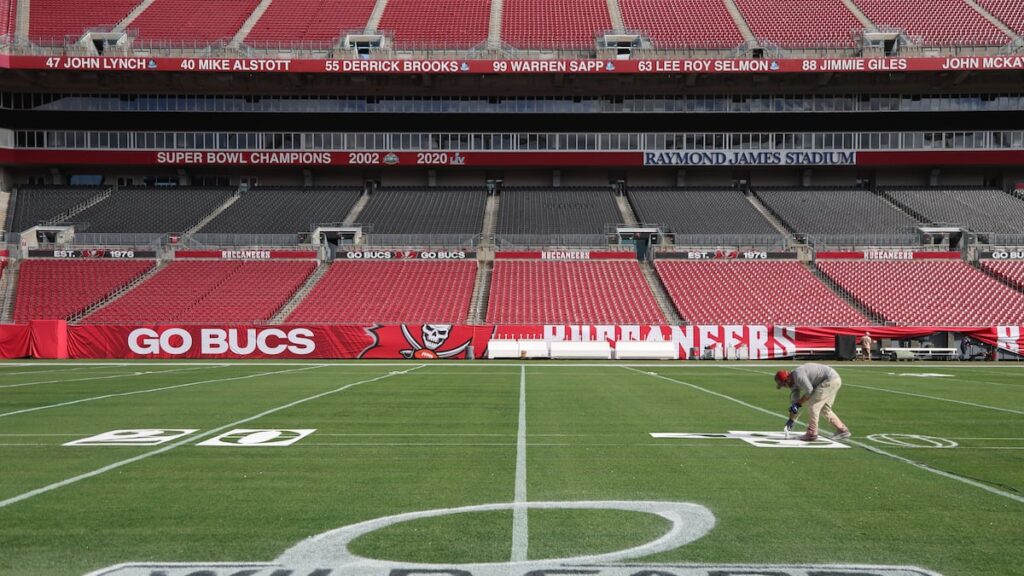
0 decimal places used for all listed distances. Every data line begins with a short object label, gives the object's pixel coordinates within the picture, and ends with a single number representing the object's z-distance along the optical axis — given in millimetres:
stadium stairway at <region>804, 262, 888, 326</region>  37938
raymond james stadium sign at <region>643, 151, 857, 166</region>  53750
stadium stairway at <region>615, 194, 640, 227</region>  49875
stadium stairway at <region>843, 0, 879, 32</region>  55719
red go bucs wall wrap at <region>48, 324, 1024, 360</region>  34750
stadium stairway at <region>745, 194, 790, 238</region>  48719
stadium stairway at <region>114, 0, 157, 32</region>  56531
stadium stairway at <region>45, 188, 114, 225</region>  49562
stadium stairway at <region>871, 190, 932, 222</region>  49325
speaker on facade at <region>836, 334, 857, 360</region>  34531
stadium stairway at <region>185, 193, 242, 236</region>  48969
